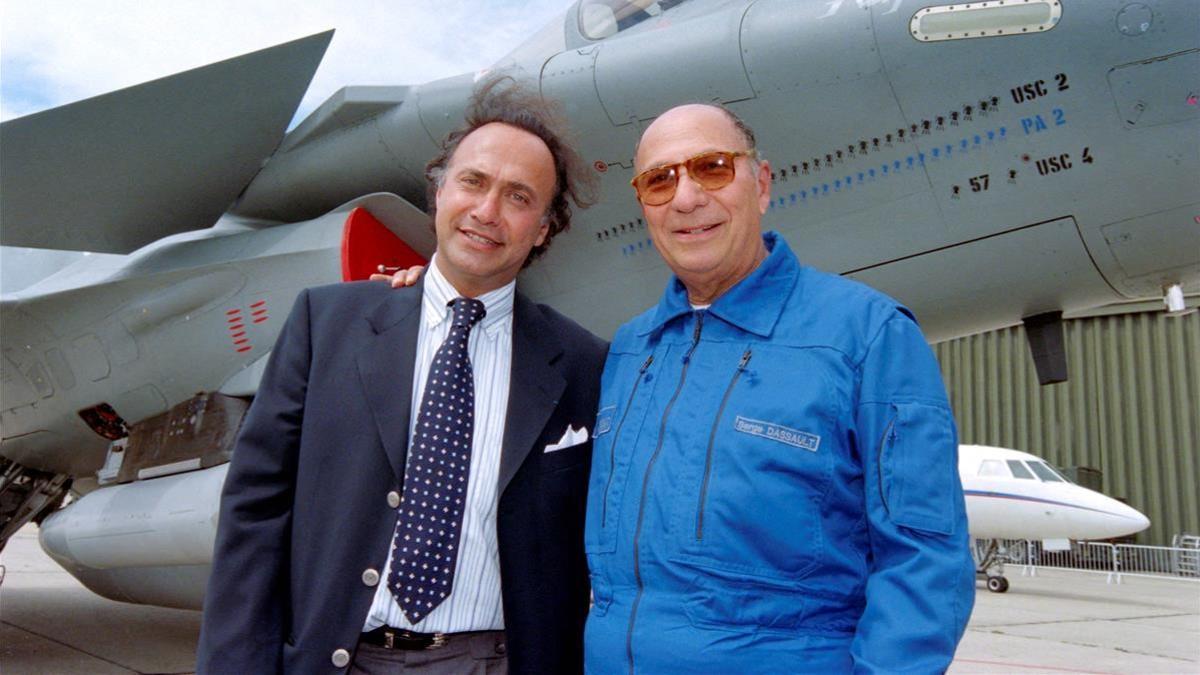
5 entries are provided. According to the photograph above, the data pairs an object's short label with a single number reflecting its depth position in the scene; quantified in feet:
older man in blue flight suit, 5.13
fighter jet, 11.76
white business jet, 52.75
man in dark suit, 6.53
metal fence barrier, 69.72
